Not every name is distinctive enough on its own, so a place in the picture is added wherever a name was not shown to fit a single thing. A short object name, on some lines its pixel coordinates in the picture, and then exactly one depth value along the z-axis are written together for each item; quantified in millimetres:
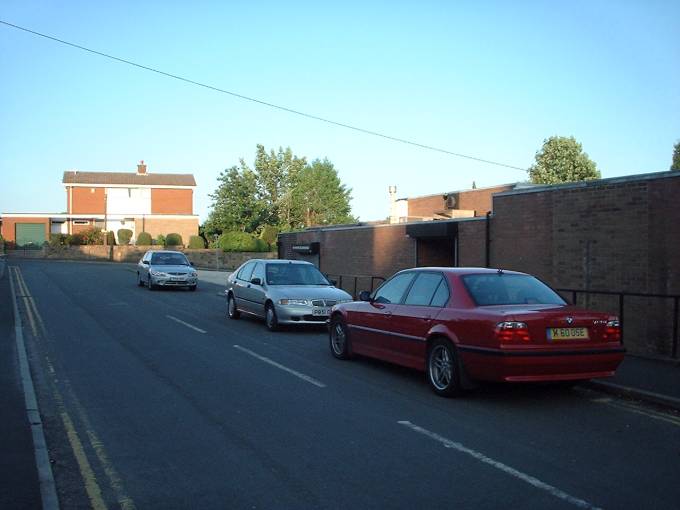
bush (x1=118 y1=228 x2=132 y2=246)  65750
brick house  72938
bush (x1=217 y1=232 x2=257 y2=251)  47494
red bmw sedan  7523
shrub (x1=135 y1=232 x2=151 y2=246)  63375
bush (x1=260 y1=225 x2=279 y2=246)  53941
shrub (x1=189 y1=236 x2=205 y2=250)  60750
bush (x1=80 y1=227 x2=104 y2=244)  64125
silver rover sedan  14301
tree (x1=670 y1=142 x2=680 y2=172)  47219
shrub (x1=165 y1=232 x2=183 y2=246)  61812
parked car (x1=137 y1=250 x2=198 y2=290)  26891
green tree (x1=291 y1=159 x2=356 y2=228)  70375
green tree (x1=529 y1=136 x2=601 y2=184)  45219
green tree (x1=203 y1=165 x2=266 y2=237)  62531
